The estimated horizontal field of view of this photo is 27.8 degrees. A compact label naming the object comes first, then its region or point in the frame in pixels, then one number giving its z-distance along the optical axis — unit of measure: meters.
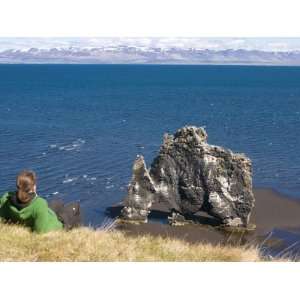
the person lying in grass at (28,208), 12.87
